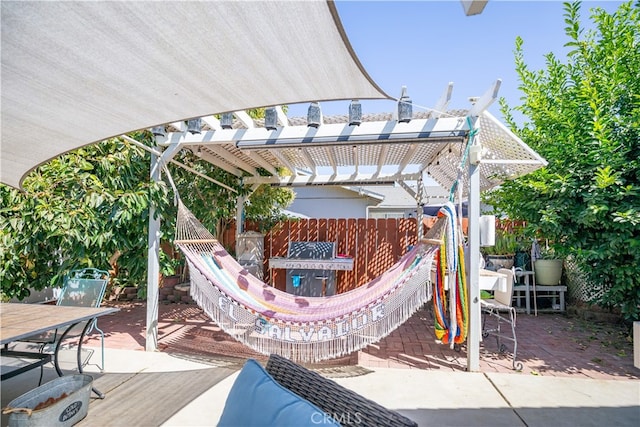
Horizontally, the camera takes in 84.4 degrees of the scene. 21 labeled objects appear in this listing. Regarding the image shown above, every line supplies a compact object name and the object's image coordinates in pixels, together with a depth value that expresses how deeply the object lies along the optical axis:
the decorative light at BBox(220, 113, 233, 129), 3.21
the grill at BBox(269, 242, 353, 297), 5.28
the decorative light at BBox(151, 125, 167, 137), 3.48
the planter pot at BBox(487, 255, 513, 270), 5.50
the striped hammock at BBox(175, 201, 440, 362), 2.92
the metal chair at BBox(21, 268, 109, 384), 3.01
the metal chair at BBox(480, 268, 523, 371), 3.16
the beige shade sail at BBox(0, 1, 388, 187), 1.13
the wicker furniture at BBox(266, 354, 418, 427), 0.94
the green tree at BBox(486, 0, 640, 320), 3.30
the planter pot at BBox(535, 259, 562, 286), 5.20
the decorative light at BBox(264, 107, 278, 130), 3.14
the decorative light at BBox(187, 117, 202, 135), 3.31
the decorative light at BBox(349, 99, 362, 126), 3.03
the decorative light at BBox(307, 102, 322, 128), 3.10
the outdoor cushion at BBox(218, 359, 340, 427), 0.86
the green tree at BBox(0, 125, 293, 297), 3.33
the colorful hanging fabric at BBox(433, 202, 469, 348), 3.11
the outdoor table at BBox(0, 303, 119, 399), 1.95
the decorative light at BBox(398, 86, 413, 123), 3.01
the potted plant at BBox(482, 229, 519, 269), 5.53
